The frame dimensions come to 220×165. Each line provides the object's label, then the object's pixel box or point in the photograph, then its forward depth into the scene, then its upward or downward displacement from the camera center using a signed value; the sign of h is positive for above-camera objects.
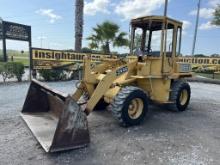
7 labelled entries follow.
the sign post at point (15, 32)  9.02 +1.54
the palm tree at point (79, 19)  9.81 +2.48
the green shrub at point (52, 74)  8.67 -0.75
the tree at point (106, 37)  14.38 +2.17
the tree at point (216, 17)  16.91 +4.83
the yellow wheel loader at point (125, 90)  2.86 -0.64
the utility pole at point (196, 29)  18.02 +3.75
